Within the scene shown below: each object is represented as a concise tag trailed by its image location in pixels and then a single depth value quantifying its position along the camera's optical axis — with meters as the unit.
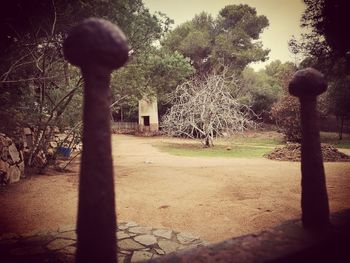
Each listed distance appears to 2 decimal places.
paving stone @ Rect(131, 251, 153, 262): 3.50
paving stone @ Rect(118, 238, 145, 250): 3.81
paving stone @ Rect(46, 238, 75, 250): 3.77
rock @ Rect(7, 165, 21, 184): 7.73
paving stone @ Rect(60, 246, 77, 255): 3.60
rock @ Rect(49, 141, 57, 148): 13.51
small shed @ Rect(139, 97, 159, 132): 30.88
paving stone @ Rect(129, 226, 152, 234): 4.41
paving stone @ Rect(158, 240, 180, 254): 3.80
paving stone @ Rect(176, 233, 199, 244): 4.07
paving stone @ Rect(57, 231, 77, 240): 4.12
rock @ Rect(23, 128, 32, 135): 10.86
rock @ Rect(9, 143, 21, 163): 8.02
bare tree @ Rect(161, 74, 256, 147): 18.00
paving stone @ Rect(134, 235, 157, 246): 3.99
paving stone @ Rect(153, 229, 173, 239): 4.30
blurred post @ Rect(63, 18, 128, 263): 1.03
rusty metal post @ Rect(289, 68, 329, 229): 1.54
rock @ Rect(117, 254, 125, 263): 3.39
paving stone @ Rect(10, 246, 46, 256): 3.58
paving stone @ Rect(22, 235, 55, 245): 3.97
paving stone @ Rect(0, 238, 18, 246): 3.94
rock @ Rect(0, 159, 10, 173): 7.40
